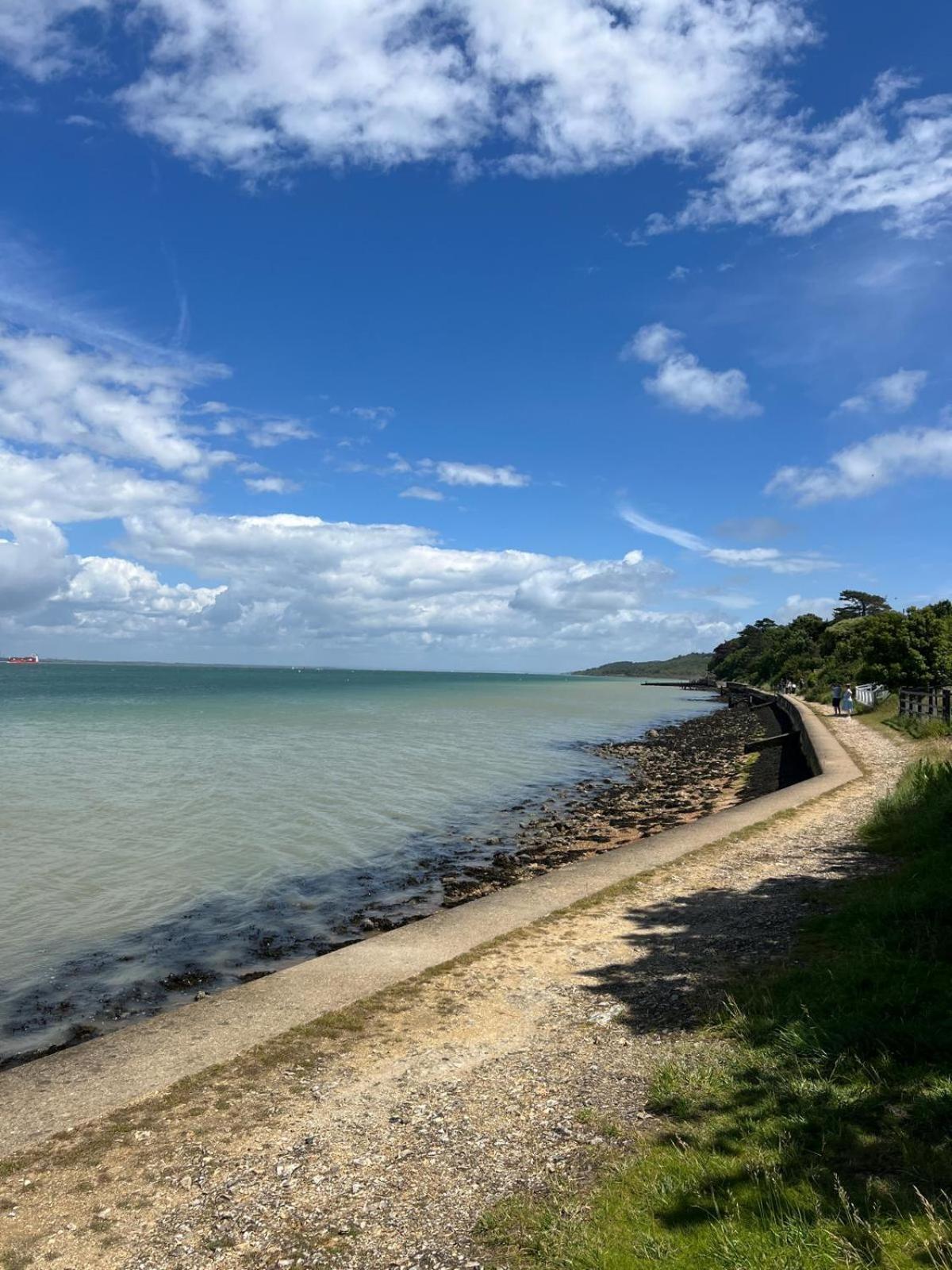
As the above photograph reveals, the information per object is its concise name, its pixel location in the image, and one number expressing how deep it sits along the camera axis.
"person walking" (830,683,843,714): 37.31
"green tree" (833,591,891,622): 95.44
